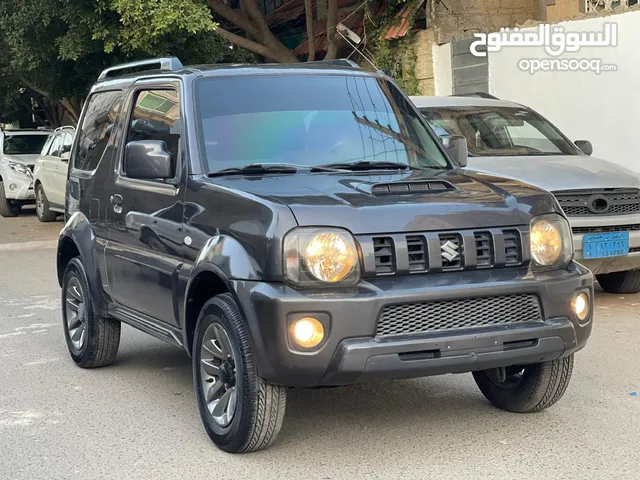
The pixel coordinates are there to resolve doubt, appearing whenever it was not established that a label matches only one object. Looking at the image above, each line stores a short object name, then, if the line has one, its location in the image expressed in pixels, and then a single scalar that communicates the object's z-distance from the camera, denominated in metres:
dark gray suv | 4.39
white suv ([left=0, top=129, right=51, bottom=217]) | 20.70
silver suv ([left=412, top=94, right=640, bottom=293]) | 8.08
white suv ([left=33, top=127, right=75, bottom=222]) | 17.77
